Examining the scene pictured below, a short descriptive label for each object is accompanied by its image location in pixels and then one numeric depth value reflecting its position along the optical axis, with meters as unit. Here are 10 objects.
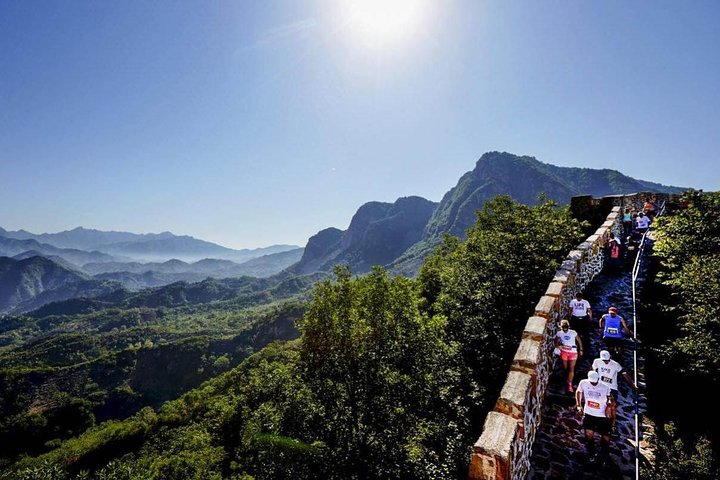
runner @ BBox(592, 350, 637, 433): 7.72
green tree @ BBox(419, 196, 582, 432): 15.62
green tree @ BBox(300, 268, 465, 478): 14.09
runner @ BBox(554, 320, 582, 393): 8.95
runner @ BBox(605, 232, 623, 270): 18.25
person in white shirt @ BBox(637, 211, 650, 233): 22.36
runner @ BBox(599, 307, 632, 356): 10.00
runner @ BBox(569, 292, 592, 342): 10.98
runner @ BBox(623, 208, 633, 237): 22.89
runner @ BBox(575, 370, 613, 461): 6.96
